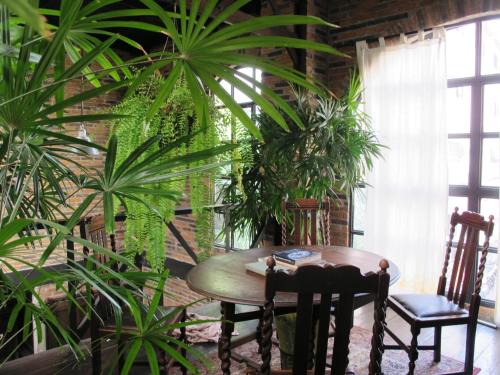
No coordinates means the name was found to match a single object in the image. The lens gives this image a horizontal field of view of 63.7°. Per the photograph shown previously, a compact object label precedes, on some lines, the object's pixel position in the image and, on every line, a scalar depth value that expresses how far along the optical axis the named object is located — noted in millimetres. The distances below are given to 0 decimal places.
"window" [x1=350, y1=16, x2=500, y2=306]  3395
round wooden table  1761
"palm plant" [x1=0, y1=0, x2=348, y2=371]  837
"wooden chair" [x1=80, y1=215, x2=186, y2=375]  1917
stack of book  2059
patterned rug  2525
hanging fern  1963
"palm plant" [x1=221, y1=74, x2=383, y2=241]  3193
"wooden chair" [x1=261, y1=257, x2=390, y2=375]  1197
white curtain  3443
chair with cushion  2125
